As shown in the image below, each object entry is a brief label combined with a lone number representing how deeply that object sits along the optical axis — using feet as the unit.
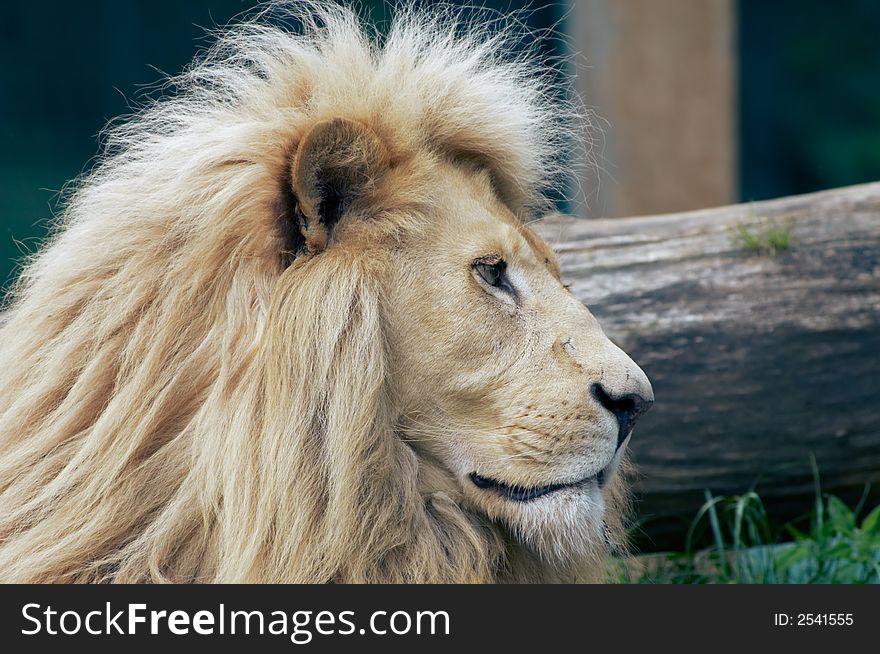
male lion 20.31
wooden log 22.07
